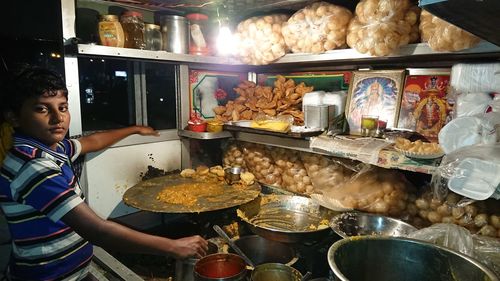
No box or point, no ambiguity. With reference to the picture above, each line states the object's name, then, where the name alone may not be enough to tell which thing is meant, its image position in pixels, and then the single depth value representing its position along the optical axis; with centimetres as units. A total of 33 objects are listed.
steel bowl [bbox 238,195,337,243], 251
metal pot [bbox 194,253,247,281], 238
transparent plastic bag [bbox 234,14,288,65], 316
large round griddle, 253
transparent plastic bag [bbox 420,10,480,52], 191
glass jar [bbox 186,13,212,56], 340
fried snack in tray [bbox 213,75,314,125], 339
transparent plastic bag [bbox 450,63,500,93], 208
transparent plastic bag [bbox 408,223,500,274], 172
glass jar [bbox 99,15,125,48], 278
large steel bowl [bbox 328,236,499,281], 125
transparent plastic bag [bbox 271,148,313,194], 326
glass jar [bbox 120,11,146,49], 292
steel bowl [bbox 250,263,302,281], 235
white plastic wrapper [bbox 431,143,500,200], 167
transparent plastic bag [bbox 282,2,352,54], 269
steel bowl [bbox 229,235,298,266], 298
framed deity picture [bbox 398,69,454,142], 256
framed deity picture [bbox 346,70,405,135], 275
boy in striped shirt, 166
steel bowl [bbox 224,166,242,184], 324
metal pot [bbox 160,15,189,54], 322
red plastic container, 352
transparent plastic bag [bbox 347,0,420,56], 225
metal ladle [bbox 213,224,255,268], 259
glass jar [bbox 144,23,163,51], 311
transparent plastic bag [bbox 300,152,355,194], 294
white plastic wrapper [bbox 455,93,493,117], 199
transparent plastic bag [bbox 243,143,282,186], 350
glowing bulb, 345
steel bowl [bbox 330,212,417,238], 224
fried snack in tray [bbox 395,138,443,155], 210
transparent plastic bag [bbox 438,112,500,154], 179
